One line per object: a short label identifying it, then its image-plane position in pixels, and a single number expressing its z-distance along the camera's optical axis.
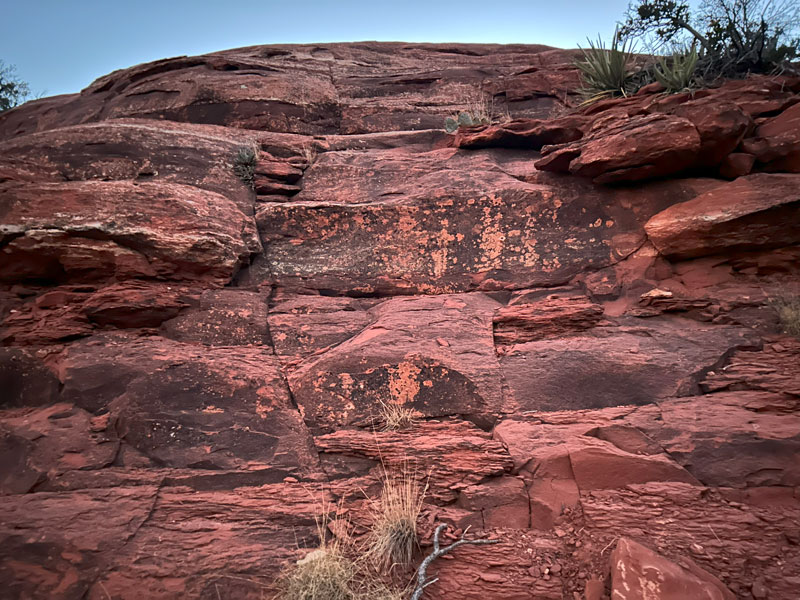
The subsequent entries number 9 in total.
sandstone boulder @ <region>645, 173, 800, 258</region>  4.83
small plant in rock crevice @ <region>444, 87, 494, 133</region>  7.69
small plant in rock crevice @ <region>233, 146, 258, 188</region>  6.55
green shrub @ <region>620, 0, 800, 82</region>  6.58
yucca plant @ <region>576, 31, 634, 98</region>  7.30
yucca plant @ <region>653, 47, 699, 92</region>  6.31
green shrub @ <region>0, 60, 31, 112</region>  12.55
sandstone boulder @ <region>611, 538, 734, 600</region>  2.85
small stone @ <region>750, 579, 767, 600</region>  2.88
